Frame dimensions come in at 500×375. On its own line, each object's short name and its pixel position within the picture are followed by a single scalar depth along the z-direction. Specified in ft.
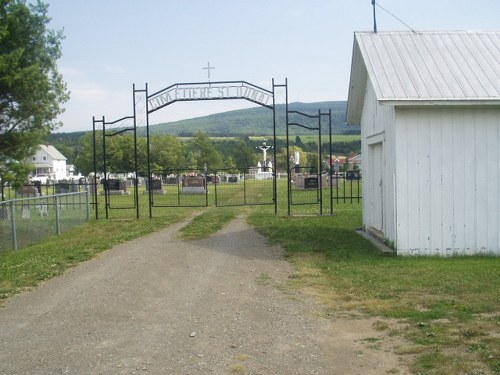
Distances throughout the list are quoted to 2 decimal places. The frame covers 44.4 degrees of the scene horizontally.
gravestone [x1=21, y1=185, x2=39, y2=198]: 114.79
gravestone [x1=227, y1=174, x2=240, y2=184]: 184.93
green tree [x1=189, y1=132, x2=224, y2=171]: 271.28
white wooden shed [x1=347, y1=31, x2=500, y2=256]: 39.93
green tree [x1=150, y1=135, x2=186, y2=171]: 252.01
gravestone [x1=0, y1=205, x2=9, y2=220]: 57.37
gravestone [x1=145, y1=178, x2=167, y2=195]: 117.36
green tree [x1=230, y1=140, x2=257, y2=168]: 289.12
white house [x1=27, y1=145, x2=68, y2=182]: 404.16
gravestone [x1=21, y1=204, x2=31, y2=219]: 58.38
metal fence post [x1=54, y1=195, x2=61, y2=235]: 58.60
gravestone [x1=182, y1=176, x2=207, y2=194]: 120.57
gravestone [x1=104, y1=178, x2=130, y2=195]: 74.23
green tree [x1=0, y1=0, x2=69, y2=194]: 62.23
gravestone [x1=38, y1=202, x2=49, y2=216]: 61.00
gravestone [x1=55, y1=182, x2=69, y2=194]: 125.08
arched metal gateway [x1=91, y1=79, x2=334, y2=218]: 67.26
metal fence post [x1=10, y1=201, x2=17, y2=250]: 48.32
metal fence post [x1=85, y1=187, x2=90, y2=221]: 70.17
